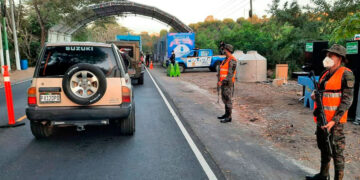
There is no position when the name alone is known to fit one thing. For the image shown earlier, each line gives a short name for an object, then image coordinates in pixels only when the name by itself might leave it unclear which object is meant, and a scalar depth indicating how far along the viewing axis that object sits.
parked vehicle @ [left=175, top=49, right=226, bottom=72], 24.92
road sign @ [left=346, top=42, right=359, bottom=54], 7.17
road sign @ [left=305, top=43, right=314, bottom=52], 9.49
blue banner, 27.94
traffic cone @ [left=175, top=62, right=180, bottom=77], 22.56
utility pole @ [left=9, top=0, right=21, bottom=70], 27.62
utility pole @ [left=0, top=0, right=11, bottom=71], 24.78
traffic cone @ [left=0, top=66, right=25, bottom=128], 7.09
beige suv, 5.28
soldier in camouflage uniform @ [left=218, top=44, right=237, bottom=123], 7.40
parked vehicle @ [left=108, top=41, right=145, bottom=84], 15.96
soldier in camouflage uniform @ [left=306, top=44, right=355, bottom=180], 3.59
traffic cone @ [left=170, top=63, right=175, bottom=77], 22.40
